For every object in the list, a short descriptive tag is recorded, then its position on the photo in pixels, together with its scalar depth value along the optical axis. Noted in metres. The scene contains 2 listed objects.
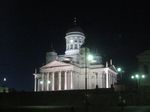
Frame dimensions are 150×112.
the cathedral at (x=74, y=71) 98.56
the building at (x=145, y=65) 70.19
